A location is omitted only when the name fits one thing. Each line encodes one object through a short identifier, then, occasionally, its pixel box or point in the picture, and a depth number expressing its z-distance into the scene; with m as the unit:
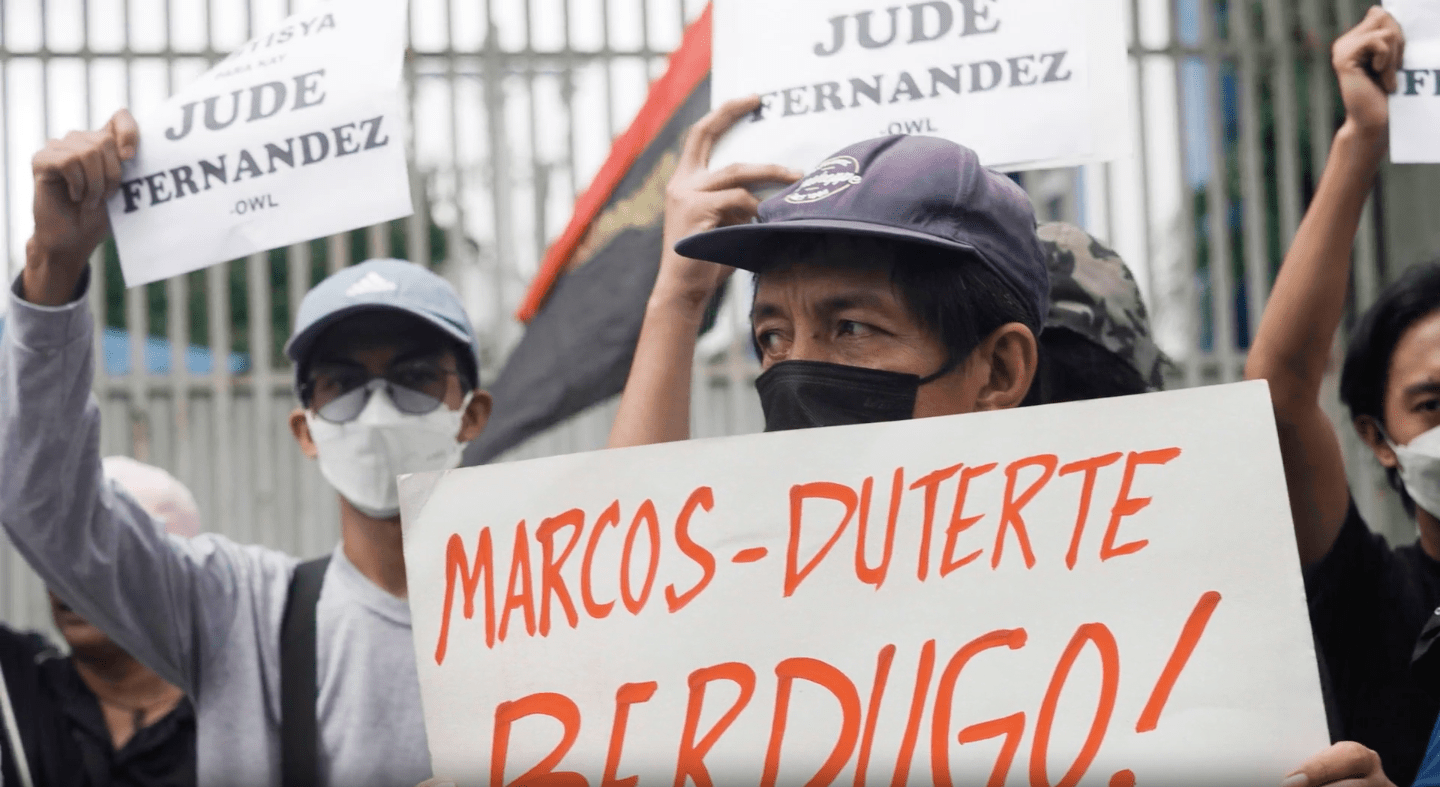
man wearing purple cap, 1.78
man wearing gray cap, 2.35
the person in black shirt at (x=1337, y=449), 2.20
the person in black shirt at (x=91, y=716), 3.10
